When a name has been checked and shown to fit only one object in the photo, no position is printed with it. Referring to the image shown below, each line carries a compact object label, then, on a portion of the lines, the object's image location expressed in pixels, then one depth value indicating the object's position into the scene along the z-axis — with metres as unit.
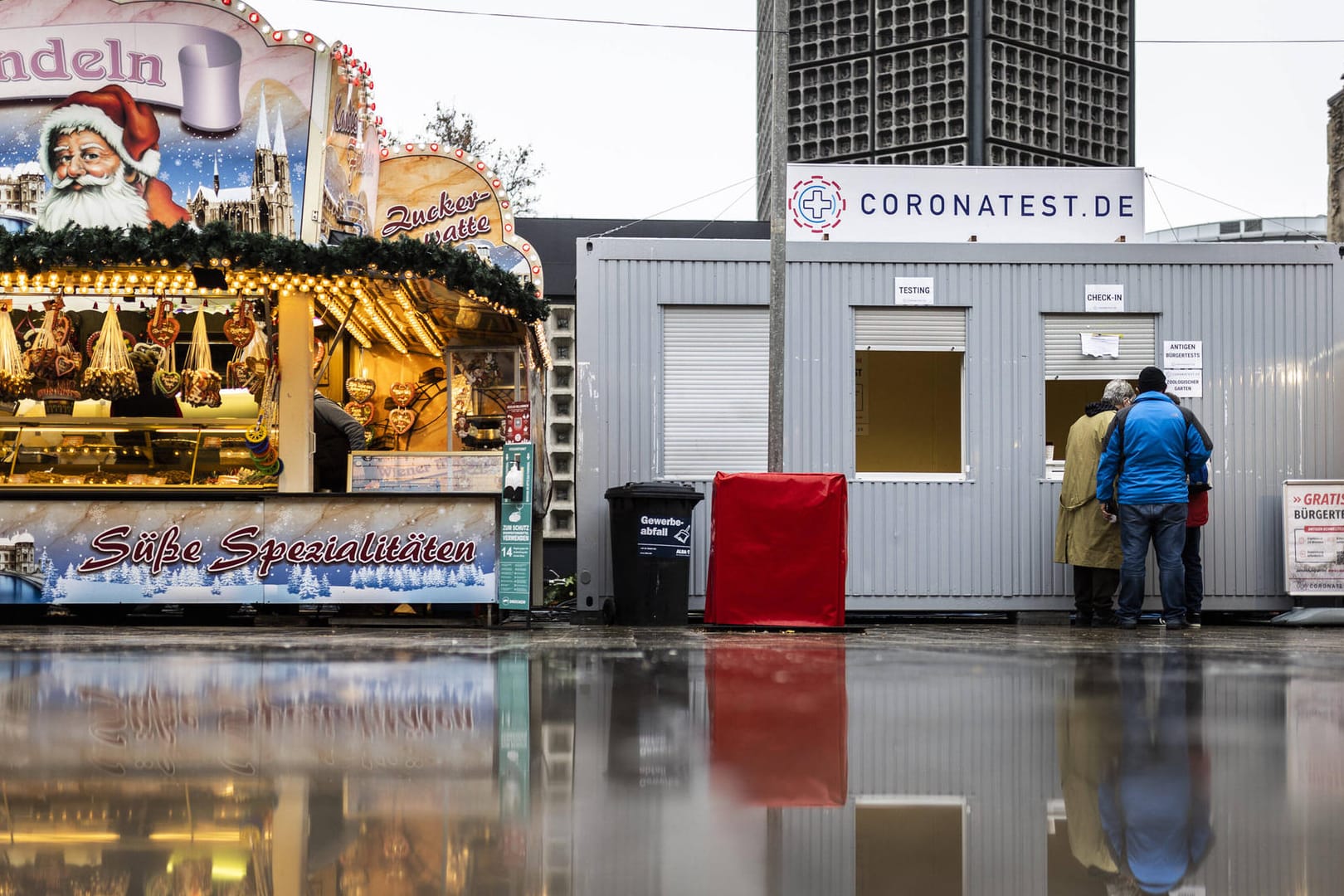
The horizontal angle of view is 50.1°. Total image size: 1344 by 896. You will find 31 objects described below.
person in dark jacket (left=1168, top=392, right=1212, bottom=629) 13.58
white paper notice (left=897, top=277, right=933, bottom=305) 14.46
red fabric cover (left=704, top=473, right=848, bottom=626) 12.22
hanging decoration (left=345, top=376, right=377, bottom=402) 16.39
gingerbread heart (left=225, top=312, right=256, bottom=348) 12.68
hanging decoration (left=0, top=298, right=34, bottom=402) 12.99
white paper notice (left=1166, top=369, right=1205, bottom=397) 14.59
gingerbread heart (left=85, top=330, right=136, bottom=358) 13.12
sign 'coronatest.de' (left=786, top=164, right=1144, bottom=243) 14.74
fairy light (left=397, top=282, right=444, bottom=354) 13.52
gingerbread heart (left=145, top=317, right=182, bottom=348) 13.20
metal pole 13.38
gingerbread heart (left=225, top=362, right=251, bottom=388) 12.62
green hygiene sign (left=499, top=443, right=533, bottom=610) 12.58
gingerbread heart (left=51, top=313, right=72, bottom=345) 13.05
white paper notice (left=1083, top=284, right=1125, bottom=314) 14.50
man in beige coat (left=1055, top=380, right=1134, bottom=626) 13.38
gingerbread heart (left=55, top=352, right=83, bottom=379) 13.00
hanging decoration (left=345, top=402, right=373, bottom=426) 16.45
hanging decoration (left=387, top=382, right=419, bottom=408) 17.14
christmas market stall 12.37
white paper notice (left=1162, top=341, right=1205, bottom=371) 14.59
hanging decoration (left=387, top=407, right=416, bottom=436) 17.00
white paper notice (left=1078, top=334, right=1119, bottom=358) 14.53
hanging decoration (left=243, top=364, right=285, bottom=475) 12.47
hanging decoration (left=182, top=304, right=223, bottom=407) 12.90
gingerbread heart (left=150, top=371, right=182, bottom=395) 13.18
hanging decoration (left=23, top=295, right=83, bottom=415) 12.98
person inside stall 13.19
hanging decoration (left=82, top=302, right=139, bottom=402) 12.87
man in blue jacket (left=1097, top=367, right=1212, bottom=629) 12.41
